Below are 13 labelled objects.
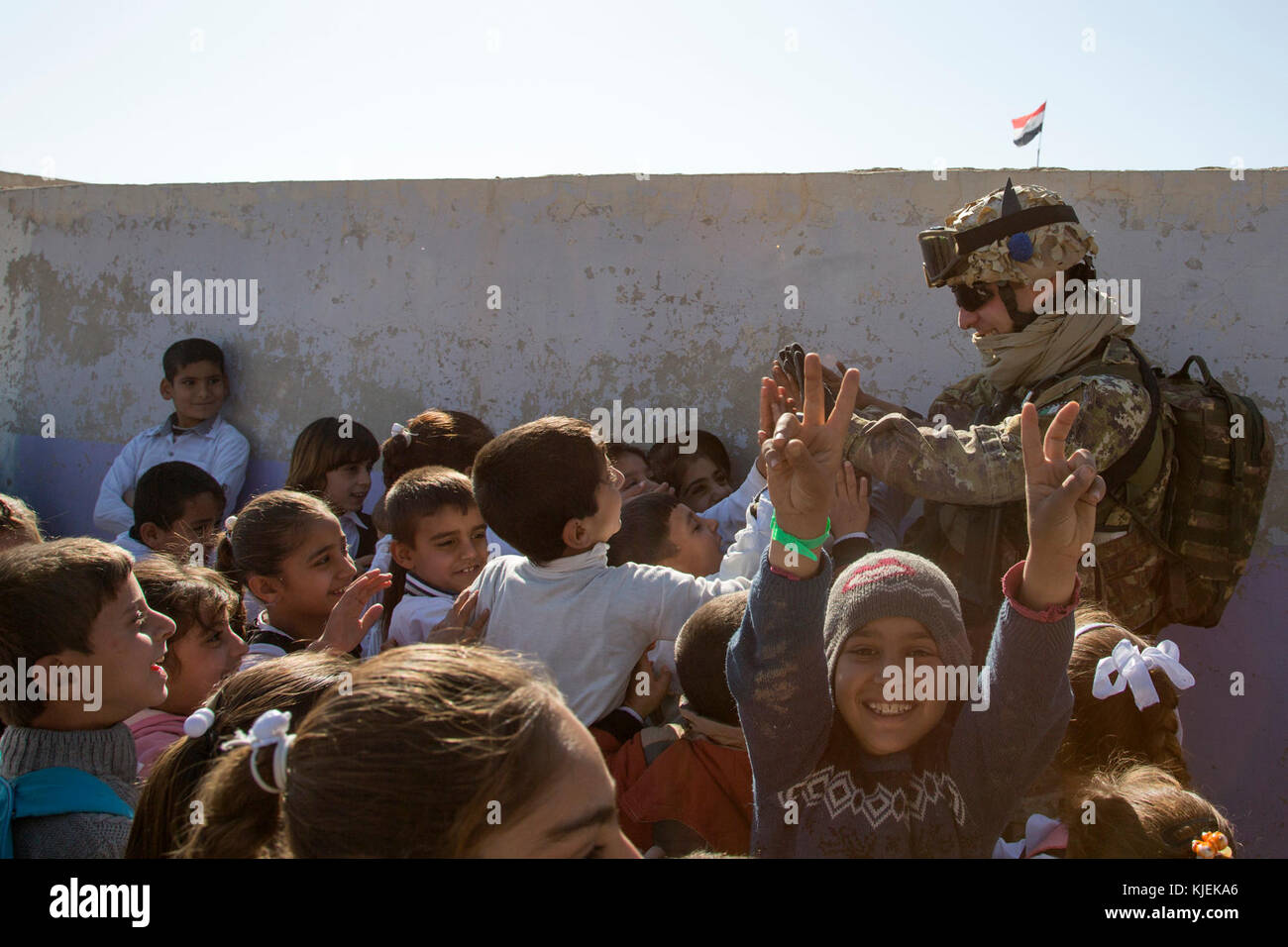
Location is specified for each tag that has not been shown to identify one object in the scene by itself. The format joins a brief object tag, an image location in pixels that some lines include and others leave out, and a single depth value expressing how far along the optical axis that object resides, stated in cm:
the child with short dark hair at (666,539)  327
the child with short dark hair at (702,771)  229
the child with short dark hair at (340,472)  466
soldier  306
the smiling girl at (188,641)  257
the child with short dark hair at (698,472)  445
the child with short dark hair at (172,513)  434
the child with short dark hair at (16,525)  333
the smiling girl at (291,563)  310
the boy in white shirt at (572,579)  266
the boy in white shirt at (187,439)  546
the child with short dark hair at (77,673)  203
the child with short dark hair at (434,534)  334
